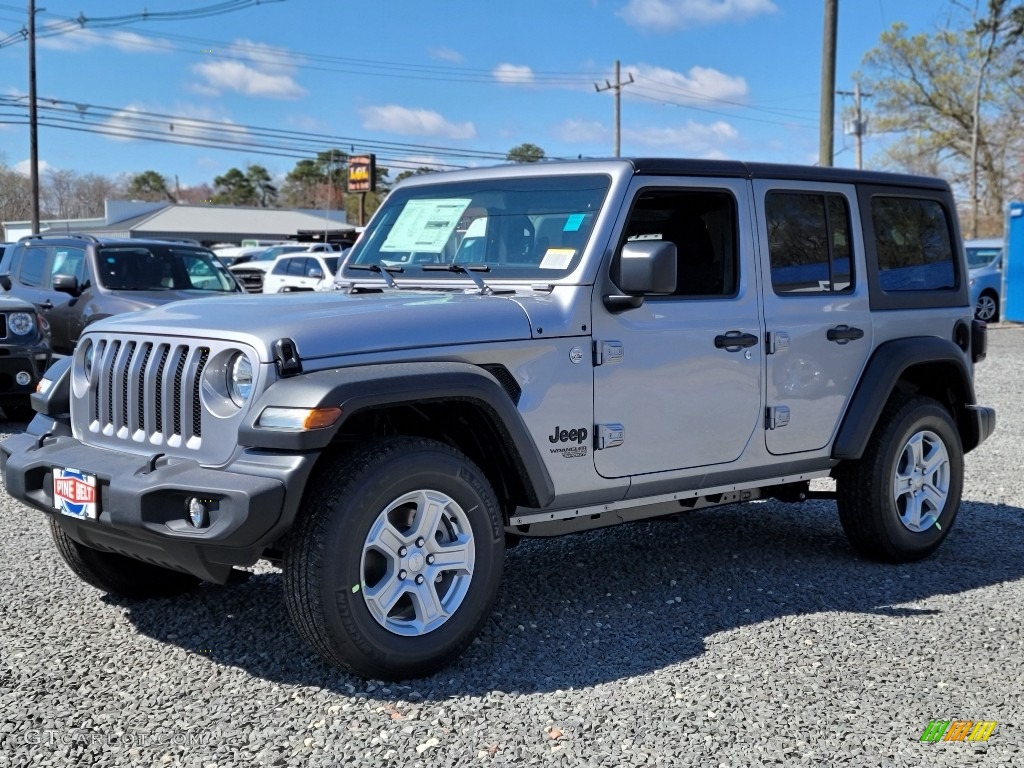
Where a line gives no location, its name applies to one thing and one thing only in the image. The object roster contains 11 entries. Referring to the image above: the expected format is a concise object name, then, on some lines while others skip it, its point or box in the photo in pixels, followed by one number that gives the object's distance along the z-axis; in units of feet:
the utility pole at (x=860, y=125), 134.98
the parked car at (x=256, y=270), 77.39
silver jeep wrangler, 12.11
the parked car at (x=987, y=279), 75.82
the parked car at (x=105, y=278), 37.14
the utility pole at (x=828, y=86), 51.93
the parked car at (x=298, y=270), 70.85
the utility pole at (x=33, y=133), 105.40
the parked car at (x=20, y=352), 31.58
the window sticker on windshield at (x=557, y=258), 14.80
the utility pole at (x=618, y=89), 150.87
